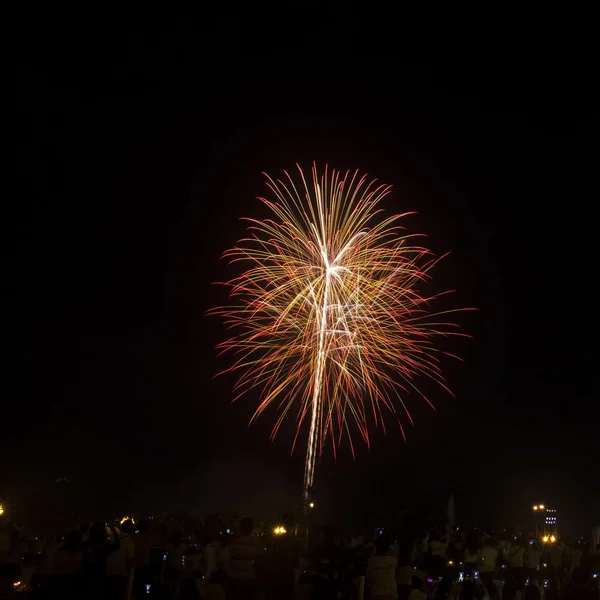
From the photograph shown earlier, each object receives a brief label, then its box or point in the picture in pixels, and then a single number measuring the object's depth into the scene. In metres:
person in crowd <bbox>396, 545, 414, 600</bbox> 8.55
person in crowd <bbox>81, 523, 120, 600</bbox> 7.84
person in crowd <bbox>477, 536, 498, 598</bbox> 11.14
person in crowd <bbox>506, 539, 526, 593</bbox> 11.84
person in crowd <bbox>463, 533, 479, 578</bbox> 10.83
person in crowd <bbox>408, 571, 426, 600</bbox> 8.25
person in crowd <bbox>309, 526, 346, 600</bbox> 7.61
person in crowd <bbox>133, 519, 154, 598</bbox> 8.34
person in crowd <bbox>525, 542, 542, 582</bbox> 12.11
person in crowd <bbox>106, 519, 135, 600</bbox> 7.89
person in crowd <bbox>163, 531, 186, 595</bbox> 10.04
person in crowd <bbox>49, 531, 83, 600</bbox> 7.83
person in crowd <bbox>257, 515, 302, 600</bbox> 7.58
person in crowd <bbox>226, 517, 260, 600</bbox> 7.60
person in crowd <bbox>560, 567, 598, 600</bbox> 6.07
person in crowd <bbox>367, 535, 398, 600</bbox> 7.45
